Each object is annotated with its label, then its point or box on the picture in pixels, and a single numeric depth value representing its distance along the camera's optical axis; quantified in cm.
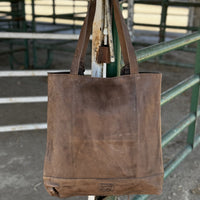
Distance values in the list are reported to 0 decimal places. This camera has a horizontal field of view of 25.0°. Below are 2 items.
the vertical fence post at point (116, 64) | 162
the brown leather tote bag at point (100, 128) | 141
